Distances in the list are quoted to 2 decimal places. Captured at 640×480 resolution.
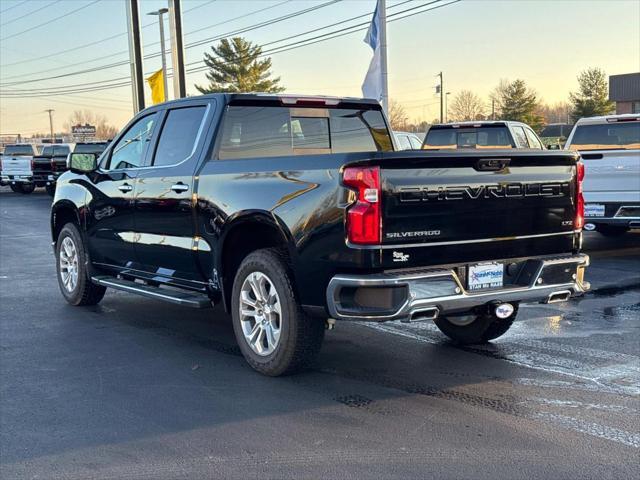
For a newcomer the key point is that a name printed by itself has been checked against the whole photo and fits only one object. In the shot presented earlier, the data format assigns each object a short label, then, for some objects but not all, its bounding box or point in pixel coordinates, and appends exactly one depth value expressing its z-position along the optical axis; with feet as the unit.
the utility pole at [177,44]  68.18
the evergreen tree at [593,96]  226.38
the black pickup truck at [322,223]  15.37
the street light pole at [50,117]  456.45
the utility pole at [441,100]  235.20
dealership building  175.42
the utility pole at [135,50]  75.41
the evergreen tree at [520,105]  239.91
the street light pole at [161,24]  124.77
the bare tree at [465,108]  289.94
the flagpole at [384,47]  56.95
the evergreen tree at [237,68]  216.95
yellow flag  79.81
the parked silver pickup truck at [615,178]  36.04
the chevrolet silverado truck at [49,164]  102.22
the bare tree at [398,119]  304.71
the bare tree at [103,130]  462.39
